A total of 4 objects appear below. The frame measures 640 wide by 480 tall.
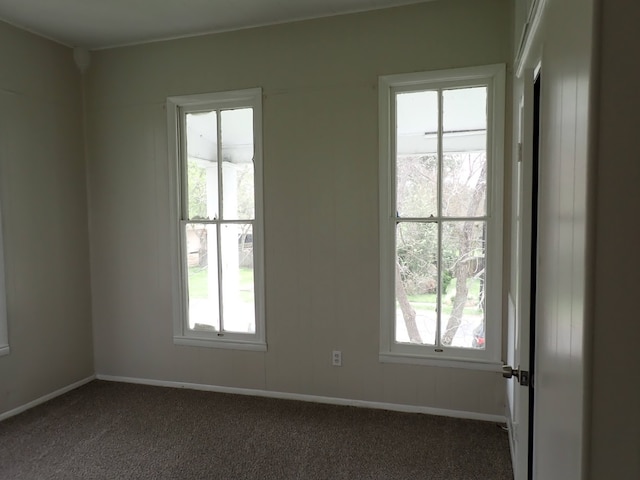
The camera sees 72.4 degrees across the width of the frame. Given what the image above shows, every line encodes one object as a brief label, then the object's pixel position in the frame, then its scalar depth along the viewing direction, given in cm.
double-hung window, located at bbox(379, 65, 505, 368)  294
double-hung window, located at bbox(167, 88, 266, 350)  343
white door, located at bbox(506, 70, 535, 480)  156
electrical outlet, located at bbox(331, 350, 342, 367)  327
